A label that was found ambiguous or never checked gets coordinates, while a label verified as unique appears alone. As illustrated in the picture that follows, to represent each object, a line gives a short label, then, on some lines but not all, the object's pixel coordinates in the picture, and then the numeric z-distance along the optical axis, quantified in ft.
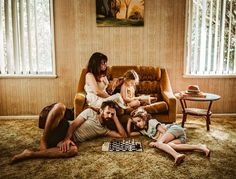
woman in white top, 12.06
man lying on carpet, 9.25
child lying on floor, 9.76
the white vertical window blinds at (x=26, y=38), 14.33
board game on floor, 10.16
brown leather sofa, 13.41
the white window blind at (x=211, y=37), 14.53
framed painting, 14.48
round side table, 12.40
